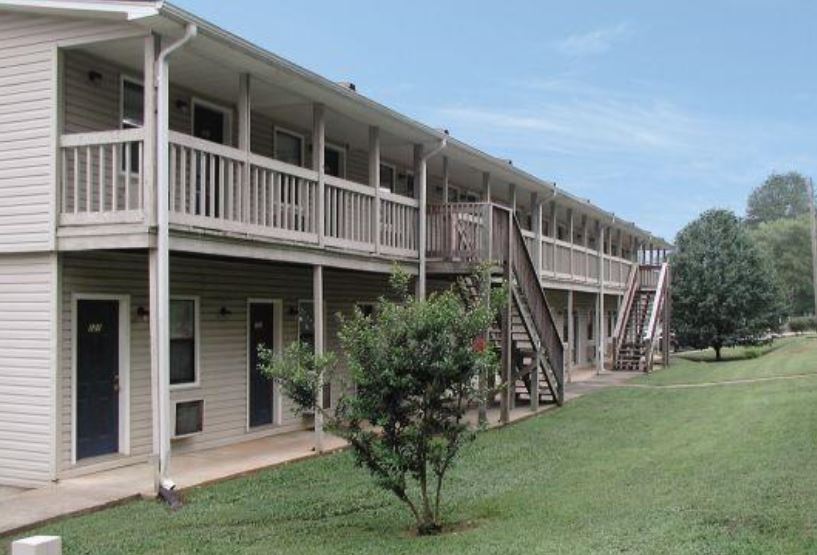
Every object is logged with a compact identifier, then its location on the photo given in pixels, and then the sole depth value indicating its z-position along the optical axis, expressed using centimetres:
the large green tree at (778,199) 13300
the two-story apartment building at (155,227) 993
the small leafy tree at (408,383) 746
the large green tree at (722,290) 3581
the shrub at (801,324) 7438
